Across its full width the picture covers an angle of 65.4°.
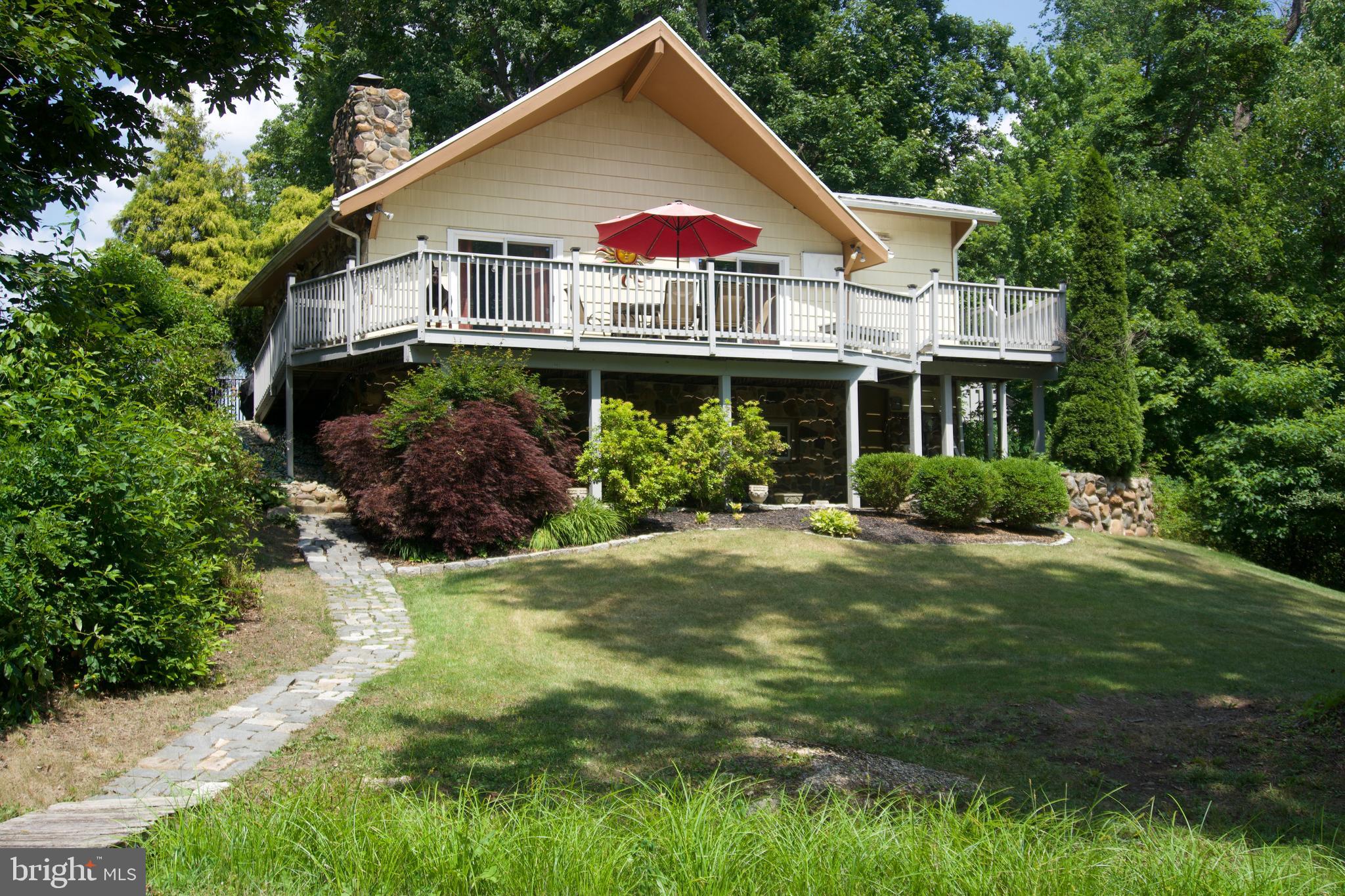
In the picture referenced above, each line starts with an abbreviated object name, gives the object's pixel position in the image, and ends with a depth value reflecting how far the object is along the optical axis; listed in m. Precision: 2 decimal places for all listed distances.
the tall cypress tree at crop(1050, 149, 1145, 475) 17.12
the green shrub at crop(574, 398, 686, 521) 13.34
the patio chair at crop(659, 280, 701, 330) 15.22
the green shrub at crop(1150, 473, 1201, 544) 17.61
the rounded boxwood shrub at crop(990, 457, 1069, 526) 14.67
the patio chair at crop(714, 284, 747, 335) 15.45
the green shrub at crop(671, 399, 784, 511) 14.03
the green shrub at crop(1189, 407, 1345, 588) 15.99
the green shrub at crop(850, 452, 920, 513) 15.19
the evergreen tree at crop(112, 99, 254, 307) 27.97
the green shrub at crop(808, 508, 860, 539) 13.66
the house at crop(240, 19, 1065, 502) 14.73
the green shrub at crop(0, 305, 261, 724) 6.12
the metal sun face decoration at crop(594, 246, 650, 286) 16.67
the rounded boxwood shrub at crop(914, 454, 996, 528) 14.18
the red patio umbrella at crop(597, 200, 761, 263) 15.46
